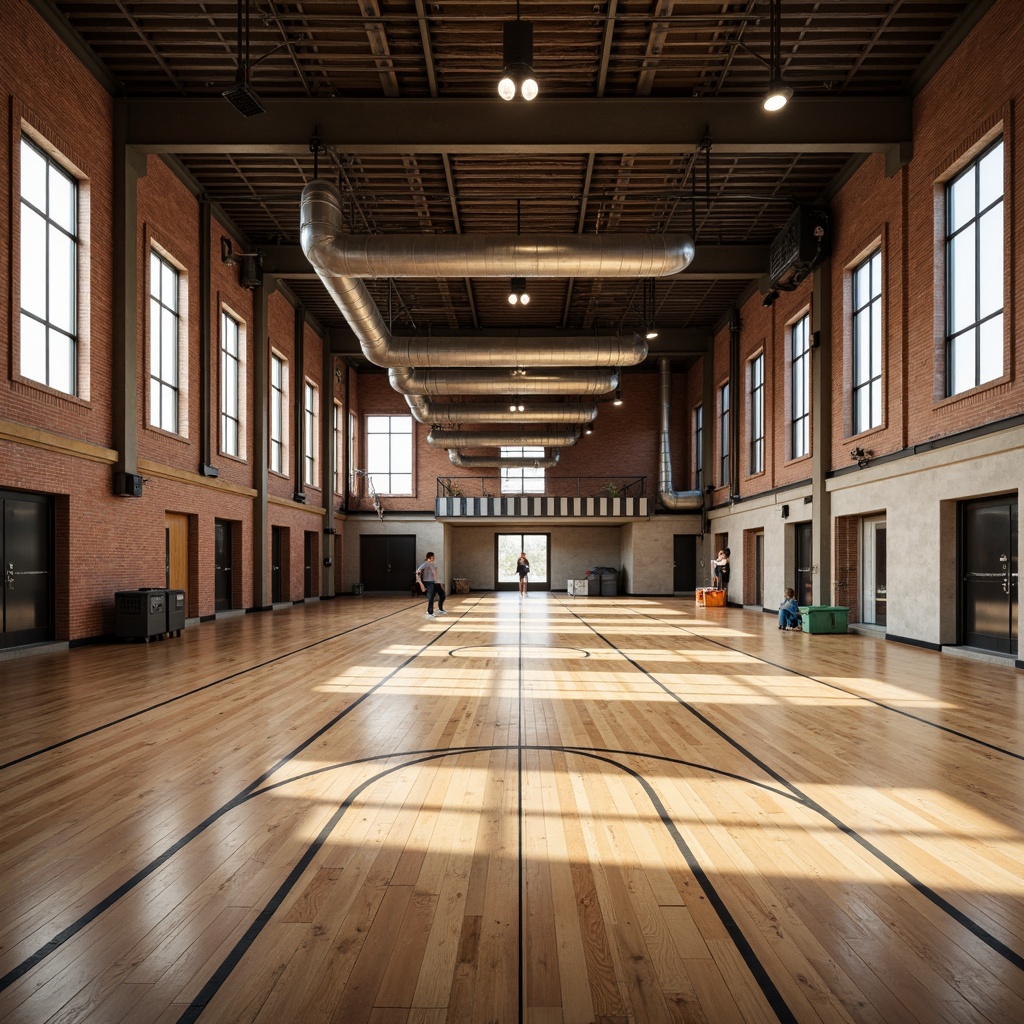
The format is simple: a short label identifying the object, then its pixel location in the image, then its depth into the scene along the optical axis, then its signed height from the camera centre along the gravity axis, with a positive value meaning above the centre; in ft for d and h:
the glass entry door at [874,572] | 46.70 -2.42
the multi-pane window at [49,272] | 34.27 +12.43
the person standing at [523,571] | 94.38 -4.67
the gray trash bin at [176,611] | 42.68 -4.49
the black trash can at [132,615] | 39.99 -4.36
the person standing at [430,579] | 58.49 -3.54
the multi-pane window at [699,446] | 86.89 +10.32
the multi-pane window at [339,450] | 88.84 +9.97
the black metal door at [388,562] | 95.20 -3.64
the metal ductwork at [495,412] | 77.15 +12.57
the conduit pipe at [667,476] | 87.15 +6.86
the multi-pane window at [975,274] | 34.22 +12.40
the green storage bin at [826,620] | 46.78 -5.33
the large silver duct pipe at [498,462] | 92.38 +9.09
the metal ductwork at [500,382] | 66.33 +13.40
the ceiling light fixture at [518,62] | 25.94 +17.32
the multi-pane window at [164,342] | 45.85 +12.00
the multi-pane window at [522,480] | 101.91 +7.26
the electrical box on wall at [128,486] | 40.34 +2.56
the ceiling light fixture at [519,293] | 47.80 +15.34
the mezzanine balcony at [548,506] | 88.79 +3.29
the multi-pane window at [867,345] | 45.83 +11.90
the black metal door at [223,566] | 56.29 -2.53
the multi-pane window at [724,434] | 79.46 +10.71
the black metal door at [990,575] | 33.83 -1.88
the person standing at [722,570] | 74.74 -3.65
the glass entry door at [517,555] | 107.34 -3.32
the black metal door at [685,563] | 93.40 -3.61
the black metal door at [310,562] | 78.87 -3.10
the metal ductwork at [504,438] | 87.66 +11.14
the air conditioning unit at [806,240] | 50.72 +19.96
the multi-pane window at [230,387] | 56.59 +11.32
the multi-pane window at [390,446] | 98.12 +11.36
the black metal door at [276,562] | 68.90 -2.67
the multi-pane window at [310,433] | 77.92 +10.52
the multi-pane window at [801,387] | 56.85 +11.38
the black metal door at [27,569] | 33.58 -1.66
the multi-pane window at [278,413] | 67.62 +10.99
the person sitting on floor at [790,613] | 49.78 -5.24
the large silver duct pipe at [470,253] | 39.55 +15.01
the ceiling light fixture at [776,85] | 28.63 +17.09
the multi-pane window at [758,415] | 67.56 +10.90
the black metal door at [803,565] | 58.29 -2.38
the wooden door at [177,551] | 48.67 -1.20
